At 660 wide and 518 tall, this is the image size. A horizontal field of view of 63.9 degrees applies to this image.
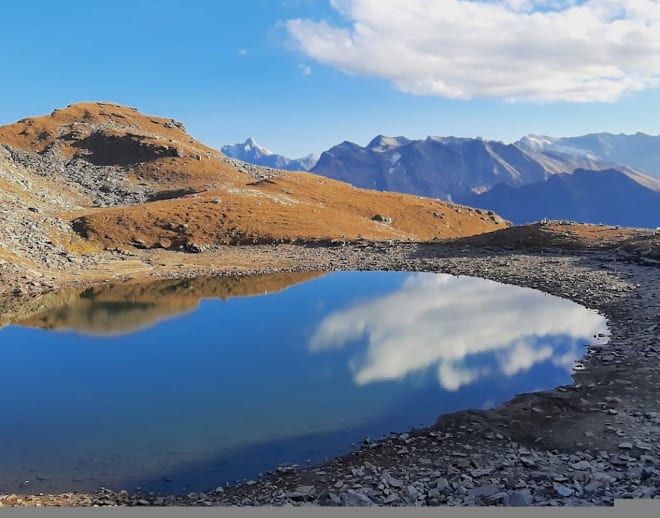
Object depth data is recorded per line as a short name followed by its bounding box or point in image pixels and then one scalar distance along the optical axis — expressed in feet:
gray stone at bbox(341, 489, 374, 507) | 43.47
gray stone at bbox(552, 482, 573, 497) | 42.63
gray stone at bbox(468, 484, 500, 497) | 43.65
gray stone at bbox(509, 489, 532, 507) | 41.45
